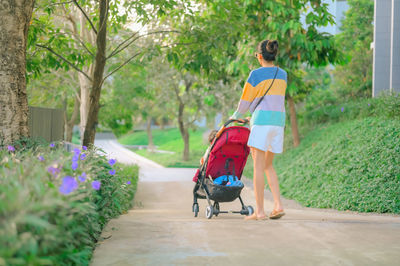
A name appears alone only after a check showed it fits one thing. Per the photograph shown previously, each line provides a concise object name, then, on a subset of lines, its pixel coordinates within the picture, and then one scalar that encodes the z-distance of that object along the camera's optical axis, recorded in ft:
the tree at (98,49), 26.32
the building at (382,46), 48.93
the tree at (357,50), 64.65
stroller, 18.83
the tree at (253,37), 29.86
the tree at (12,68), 17.99
